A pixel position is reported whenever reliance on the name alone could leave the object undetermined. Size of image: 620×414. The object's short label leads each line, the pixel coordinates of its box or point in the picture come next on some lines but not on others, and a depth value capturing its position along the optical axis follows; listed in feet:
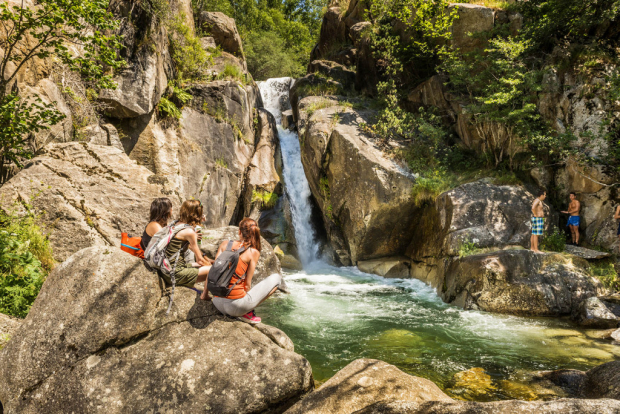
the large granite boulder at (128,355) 11.51
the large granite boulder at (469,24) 45.27
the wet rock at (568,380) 16.08
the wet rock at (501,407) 9.34
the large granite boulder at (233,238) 28.86
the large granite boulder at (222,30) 60.95
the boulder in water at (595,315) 24.93
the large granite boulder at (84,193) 22.08
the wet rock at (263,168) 50.37
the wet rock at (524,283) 28.25
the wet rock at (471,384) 16.80
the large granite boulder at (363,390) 12.54
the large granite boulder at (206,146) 38.34
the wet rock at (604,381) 14.24
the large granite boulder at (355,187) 42.47
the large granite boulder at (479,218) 34.40
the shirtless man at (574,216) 35.63
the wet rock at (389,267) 42.78
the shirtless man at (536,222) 32.24
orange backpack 16.78
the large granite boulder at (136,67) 34.91
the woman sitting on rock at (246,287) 14.10
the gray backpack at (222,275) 13.67
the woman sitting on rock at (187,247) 14.47
